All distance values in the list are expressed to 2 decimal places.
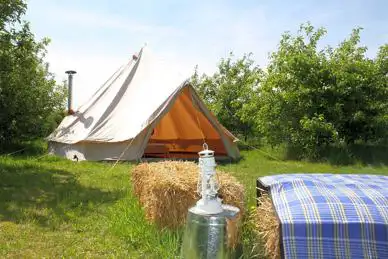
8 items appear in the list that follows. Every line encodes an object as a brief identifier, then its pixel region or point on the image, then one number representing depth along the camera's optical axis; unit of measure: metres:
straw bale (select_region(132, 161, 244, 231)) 3.25
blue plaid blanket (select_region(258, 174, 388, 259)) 2.19
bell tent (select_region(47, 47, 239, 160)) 8.52
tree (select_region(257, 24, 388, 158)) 9.84
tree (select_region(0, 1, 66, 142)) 7.30
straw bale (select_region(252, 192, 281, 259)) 2.36
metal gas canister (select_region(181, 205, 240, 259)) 1.44
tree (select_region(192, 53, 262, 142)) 13.75
